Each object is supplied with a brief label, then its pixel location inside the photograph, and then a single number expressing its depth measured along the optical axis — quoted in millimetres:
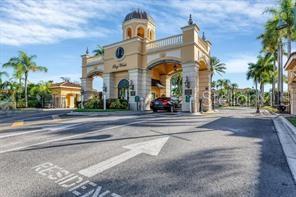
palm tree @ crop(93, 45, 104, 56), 28197
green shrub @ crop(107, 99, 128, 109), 16646
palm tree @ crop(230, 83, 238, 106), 68340
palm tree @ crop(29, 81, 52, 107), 28986
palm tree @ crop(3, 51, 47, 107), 26101
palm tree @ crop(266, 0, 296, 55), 18392
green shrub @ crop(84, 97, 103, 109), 17311
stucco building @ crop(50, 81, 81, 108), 31736
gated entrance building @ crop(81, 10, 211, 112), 14955
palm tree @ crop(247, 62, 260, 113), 36582
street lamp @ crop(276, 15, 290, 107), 18478
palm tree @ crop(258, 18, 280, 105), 20211
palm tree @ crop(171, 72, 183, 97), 36816
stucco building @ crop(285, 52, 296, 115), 13670
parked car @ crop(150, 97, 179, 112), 14820
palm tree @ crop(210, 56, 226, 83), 34441
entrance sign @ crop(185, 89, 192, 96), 14809
